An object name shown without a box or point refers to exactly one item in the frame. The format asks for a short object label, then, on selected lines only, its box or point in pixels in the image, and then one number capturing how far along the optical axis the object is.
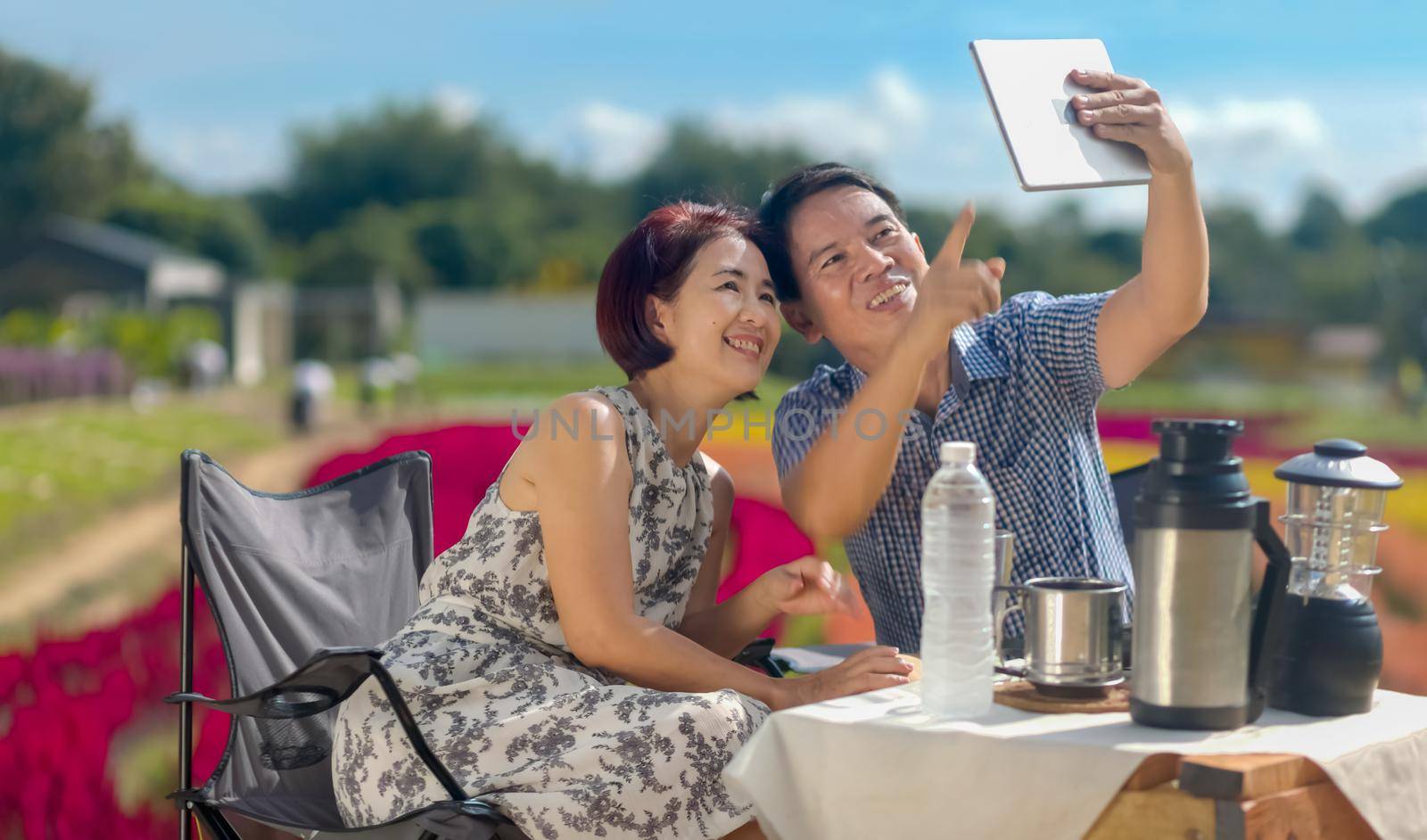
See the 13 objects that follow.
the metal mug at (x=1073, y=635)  1.85
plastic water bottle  1.82
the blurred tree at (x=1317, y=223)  51.88
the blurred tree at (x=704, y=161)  68.38
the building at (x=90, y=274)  48.44
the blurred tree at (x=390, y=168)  66.25
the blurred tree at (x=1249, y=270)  47.22
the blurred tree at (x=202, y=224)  60.19
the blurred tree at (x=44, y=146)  56.47
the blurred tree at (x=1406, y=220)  43.72
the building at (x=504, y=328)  49.69
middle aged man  2.66
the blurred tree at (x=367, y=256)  57.59
